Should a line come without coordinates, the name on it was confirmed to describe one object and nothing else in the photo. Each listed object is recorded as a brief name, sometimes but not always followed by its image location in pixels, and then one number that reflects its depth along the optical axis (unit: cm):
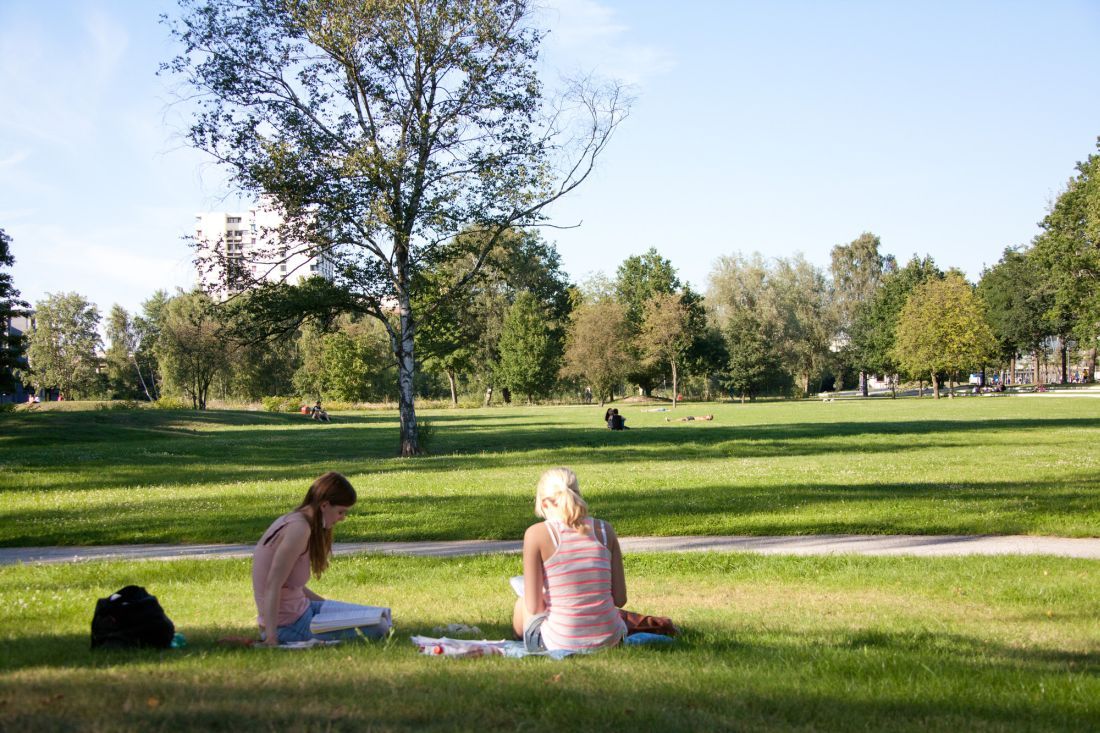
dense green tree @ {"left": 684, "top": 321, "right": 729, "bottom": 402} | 9344
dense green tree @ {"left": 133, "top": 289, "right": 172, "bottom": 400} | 9469
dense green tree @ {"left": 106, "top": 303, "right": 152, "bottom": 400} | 9150
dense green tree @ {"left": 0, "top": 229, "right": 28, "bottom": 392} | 3738
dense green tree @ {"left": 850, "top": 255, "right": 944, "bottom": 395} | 9325
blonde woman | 585
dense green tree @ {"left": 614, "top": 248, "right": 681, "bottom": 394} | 9352
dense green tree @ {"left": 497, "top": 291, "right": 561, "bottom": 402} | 8981
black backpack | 578
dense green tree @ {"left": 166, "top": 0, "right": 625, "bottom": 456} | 2484
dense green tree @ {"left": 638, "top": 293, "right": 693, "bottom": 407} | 7744
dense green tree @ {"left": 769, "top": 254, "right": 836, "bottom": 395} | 10000
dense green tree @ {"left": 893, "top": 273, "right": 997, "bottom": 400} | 7506
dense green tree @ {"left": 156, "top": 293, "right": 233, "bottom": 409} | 6450
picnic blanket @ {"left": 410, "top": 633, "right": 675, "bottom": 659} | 570
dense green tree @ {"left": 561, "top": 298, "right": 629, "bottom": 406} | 8206
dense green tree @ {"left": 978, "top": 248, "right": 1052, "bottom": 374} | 9031
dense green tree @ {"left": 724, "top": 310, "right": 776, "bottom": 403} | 9156
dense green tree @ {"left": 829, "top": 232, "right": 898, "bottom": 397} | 11094
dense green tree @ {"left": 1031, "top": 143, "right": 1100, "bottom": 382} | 5397
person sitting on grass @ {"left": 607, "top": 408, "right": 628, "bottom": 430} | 3759
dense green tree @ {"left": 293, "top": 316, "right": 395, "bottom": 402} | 8431
